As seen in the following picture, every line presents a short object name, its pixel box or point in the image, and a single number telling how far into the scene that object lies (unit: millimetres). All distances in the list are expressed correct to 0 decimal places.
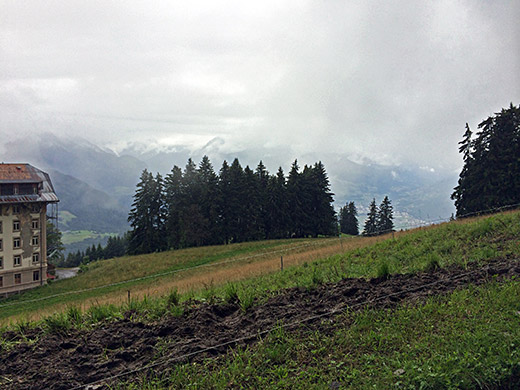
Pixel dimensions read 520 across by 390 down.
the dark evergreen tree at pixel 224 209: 57812
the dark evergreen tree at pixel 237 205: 57781
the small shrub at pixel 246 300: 7238
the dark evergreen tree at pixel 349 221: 79188
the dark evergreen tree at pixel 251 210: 57812
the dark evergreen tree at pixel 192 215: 55562
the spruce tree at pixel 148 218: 59656
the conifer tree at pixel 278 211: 59344
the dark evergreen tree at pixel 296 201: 59688
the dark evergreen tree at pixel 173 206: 57438
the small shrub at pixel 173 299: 8070
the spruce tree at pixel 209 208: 56550
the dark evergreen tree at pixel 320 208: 61031
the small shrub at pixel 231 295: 7801
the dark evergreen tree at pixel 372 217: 78688
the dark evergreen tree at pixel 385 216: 75062
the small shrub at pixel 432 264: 9062
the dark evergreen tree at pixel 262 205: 58688
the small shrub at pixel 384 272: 8531
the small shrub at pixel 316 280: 8695
